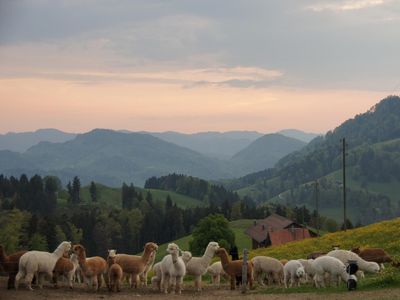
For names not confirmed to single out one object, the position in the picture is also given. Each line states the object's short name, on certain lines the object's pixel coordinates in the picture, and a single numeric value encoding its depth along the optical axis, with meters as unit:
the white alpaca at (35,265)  21.91
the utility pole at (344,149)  58.22
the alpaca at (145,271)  24.91
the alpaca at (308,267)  24.88
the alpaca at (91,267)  23.09
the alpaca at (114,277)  22.45
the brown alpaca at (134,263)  24.08
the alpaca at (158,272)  23.83
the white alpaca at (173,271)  22.78
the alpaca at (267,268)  25.39
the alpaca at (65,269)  23.14
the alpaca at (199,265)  24.36
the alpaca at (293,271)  23.83
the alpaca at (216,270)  26.50
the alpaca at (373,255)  28.20
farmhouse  85.69
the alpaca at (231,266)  24.25
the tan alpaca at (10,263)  22.38
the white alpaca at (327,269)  23.06
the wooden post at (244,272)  22.64
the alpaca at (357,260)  25.19
